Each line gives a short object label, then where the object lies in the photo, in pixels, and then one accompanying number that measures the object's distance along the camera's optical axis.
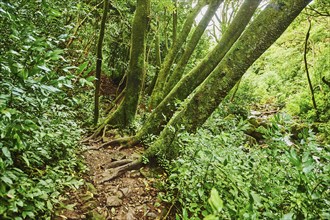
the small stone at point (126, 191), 3.95
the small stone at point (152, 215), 3.54
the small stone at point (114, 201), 3.64
